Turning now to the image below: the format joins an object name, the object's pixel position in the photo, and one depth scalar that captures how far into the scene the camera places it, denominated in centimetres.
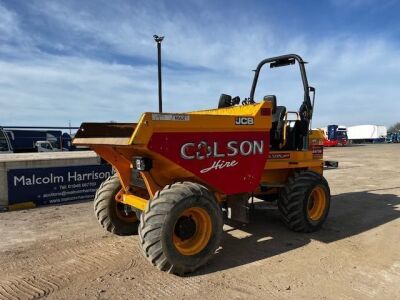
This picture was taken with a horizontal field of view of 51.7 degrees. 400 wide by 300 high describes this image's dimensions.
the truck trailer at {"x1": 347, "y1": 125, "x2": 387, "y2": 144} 6319
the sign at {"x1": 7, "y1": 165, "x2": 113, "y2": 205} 854
